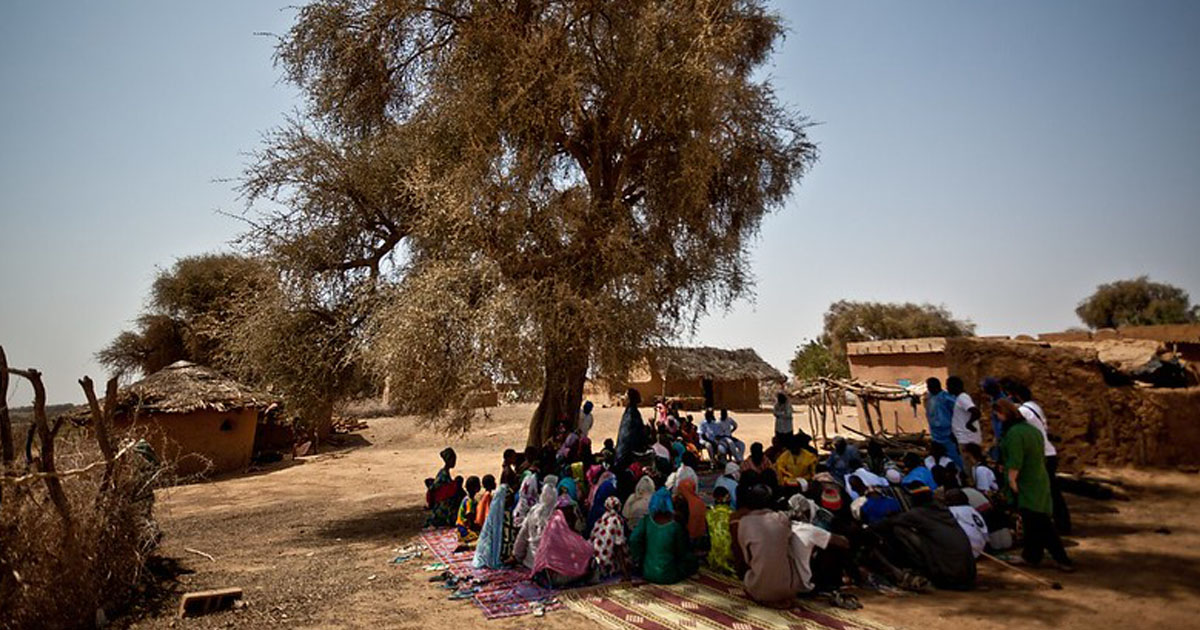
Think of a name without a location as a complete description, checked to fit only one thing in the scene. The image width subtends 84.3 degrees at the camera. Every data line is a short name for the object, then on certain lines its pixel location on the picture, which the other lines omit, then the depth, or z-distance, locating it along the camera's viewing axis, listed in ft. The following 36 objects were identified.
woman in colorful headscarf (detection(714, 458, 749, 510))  27.37
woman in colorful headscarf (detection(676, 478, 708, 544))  25.37
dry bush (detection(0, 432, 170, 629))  16.90
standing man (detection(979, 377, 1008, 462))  25.86
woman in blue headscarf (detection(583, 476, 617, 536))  26.71
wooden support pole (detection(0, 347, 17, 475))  18.65
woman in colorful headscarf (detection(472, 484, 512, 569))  26.55
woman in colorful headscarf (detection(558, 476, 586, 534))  24.58
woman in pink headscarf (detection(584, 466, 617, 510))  27.07
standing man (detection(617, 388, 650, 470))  39.73
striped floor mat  18.74
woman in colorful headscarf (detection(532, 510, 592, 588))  23.18
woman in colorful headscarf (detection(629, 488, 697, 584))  23.02
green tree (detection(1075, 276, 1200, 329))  147.43
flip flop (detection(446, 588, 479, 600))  23.07
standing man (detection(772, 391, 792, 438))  44.06
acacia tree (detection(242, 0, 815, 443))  35.24
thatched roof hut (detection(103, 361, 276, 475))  58.54
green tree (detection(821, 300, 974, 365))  176.86
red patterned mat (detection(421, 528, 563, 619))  21.58
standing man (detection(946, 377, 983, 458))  30.48
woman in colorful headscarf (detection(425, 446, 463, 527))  35.06
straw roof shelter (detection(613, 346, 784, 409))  111.24
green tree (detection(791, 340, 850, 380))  148.25
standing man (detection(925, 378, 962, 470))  32.65
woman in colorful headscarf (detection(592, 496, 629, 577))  23.82
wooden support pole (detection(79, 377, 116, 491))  21.26
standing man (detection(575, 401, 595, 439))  42.21
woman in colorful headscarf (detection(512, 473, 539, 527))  26.89
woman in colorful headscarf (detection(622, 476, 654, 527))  26.04
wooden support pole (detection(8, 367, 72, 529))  18.61
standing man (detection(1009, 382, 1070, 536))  26.23
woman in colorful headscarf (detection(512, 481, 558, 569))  25.25
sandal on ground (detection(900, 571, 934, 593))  21.27
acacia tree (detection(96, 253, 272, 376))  112.57
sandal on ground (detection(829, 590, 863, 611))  19.81
